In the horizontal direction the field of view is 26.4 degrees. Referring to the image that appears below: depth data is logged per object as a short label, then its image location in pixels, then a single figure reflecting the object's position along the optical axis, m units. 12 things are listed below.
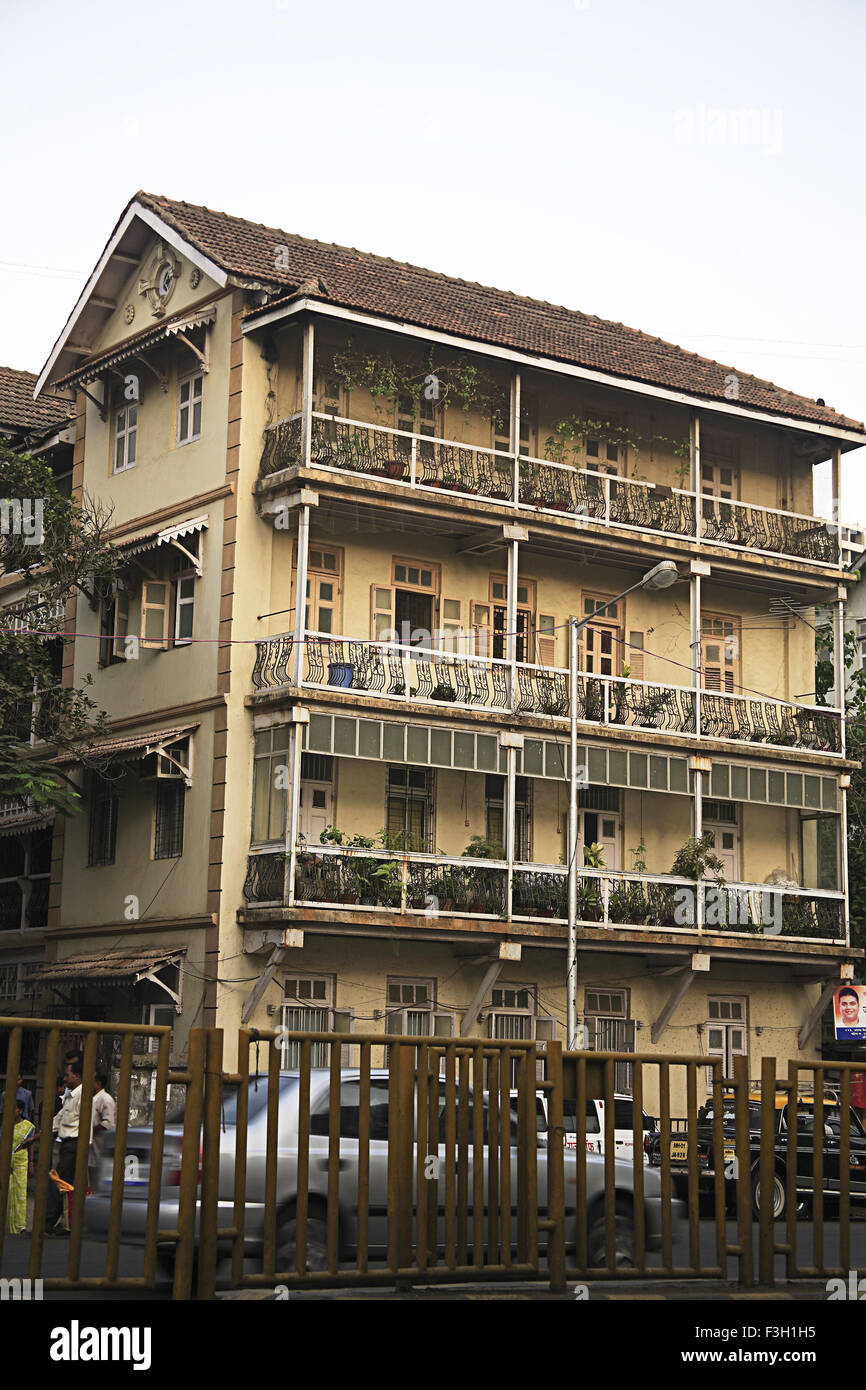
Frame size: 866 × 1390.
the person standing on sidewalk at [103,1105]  18.40
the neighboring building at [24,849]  35.44
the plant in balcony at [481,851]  31.53
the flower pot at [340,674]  30.12
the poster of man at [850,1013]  30.14
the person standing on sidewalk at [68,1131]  17.84
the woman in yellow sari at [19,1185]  17.05
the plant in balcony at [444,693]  31.20
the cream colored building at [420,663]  30.30
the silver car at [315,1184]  10.40
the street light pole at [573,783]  30.02
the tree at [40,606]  30.00
